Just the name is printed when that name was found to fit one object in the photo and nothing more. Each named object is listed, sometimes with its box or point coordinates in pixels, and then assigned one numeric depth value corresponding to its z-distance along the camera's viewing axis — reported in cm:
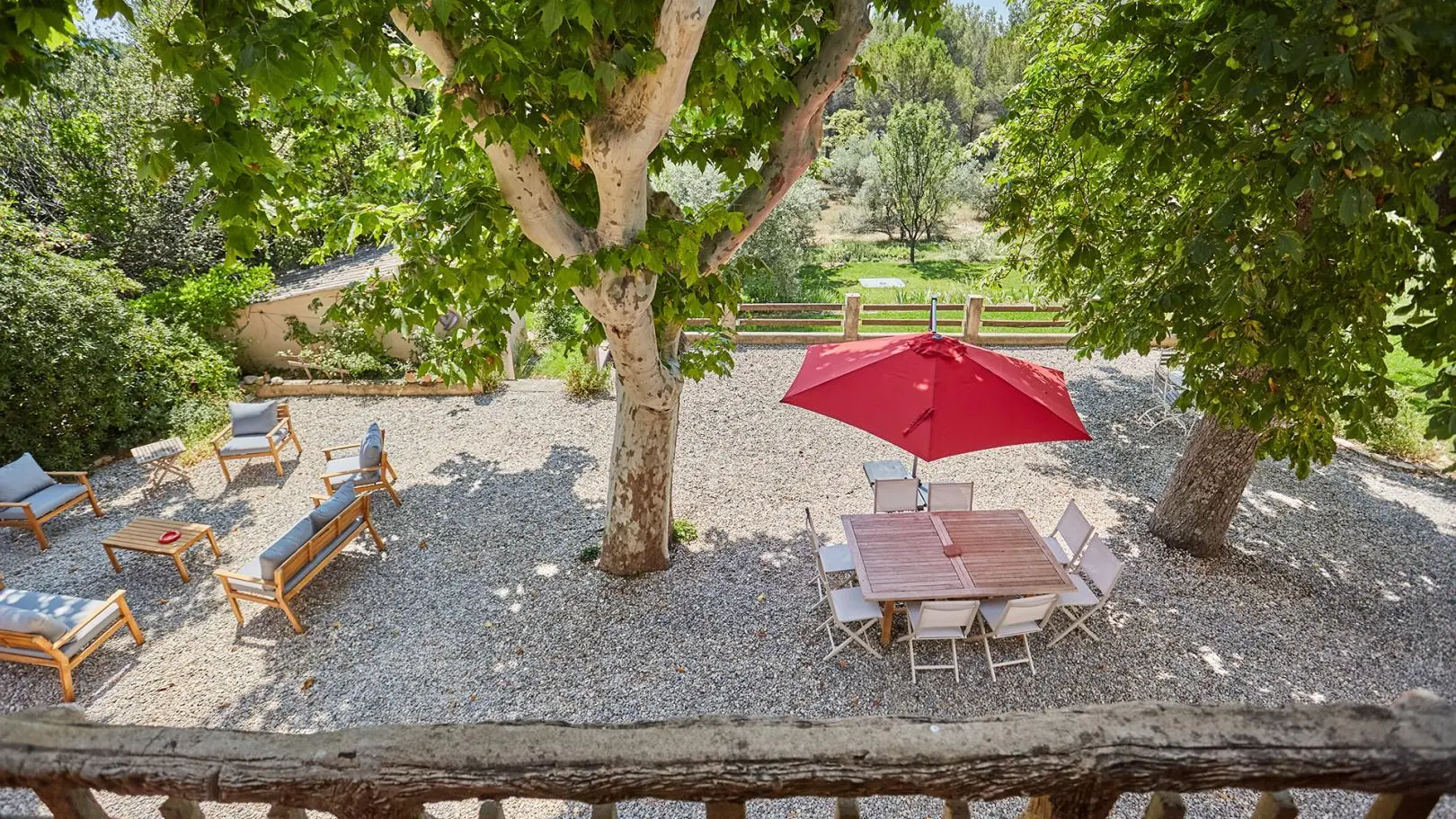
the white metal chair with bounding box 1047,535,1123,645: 573
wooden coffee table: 676
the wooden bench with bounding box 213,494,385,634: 609
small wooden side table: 852
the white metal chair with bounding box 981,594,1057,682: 533
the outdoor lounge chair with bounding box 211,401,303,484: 890
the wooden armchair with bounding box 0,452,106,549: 750
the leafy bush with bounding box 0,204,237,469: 862
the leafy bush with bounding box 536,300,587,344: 1402
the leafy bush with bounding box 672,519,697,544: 745
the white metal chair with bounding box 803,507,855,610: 625
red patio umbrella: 552
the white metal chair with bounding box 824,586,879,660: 566
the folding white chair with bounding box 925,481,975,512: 695
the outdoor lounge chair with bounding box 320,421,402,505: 805
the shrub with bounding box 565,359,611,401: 1148
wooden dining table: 553
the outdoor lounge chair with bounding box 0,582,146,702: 536
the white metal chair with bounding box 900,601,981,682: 525
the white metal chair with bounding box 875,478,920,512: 708
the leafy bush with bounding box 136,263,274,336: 1143
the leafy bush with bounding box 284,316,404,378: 1188
